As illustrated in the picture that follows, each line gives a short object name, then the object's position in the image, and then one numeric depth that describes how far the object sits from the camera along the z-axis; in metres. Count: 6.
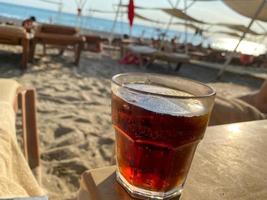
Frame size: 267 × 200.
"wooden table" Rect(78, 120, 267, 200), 0.33
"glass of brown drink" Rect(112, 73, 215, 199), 0.29
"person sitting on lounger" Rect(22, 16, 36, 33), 6.12
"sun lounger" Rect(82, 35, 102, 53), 7.43
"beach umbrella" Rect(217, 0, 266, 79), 5.17
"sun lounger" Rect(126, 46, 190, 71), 5.89
